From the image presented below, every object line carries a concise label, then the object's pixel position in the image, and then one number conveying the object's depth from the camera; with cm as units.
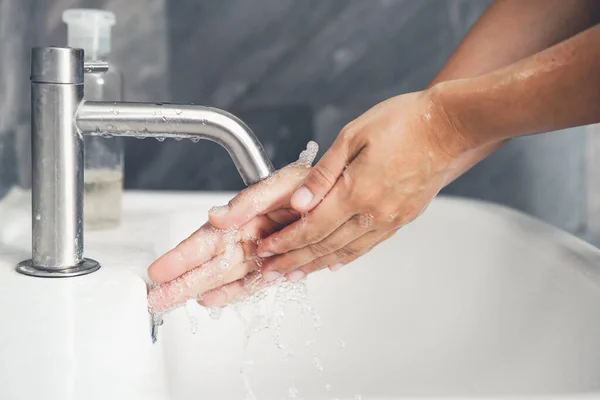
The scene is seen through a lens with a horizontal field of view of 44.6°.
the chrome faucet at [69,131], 54
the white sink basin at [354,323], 49
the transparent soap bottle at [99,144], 73
